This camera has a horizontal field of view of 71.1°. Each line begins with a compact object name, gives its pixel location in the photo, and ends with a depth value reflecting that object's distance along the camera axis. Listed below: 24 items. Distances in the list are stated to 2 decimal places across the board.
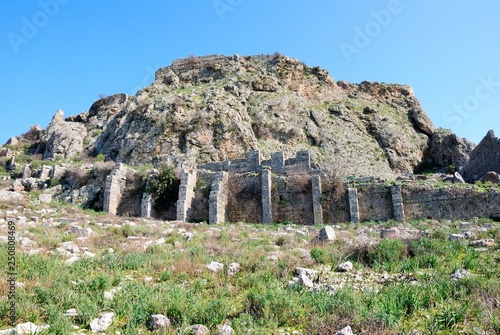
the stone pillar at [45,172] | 25.57
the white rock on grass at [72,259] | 6.86
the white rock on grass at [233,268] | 6.71
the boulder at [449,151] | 35.88
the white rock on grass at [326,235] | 9.65
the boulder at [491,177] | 20.65
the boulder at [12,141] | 47.91
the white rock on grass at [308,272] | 6.36
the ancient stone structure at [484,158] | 22.75
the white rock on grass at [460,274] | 5.67
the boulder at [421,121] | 42.38
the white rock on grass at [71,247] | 8.03
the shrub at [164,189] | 21.45
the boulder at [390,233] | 9.71
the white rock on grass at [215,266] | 6.83
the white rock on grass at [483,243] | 7.98
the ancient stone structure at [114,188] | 21.22
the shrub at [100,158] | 31.17
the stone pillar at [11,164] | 32.69
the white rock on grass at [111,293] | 5.27
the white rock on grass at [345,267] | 6.83
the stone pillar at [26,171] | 26.84
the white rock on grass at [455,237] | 8.63
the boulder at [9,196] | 18.25
